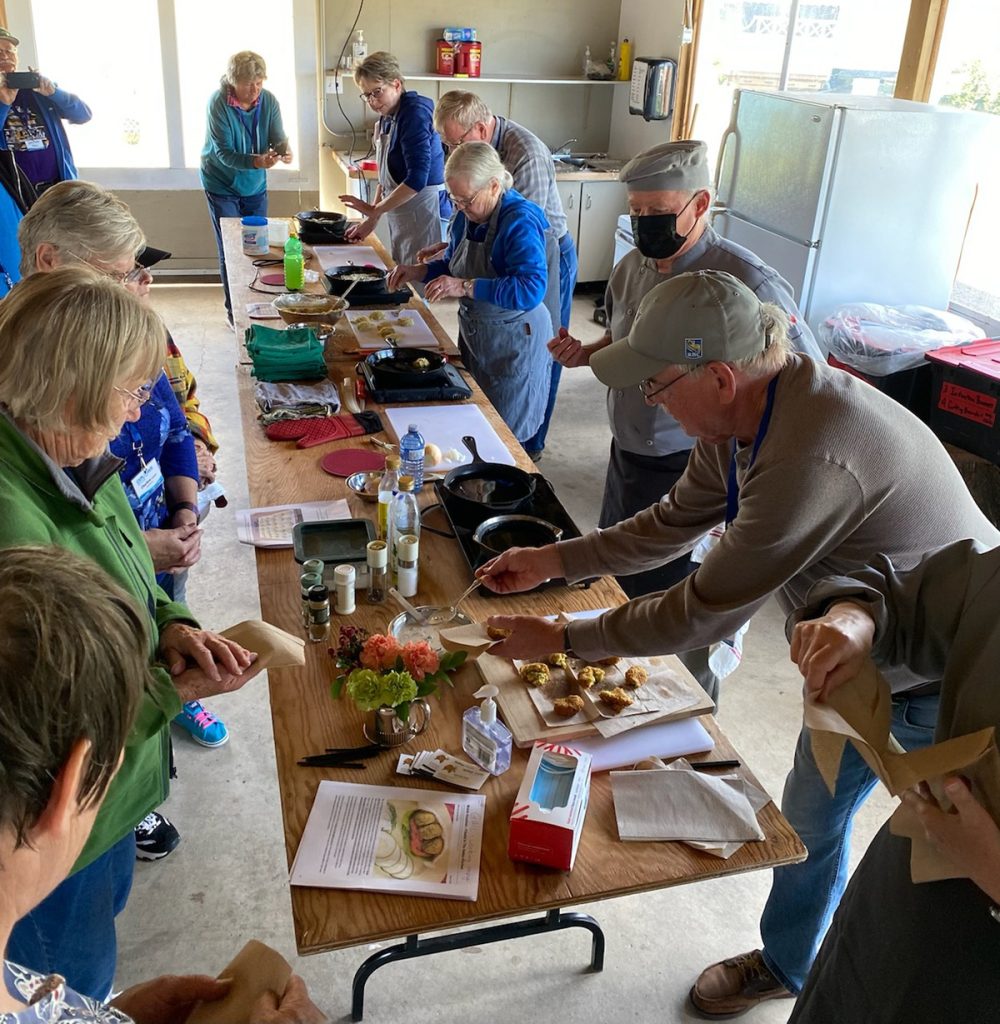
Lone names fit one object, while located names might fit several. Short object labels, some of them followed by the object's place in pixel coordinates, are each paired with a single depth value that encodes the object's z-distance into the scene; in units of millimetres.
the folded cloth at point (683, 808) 1604
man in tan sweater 1648
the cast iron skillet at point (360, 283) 4184
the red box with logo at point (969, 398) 3500
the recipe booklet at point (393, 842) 1510
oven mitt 2936
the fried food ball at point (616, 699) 1830
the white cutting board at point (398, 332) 3707
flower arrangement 1683
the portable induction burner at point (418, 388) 3197
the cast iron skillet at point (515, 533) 2297
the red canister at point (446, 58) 6941
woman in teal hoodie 5711
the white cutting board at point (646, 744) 1759
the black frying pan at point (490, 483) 2457
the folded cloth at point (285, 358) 3326
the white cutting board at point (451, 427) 2836
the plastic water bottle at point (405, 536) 2154
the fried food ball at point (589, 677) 1881
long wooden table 1470
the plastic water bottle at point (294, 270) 4184
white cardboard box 1522
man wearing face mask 2703
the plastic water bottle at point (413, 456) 2621
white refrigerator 3945
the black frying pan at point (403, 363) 3260
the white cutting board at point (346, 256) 4719
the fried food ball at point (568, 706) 1812
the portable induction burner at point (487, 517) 2277
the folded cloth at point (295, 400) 3068
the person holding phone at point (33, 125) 4938
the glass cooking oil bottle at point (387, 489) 2283
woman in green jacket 1588
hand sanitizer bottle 1708
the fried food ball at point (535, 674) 1892
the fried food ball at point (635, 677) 1896
